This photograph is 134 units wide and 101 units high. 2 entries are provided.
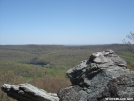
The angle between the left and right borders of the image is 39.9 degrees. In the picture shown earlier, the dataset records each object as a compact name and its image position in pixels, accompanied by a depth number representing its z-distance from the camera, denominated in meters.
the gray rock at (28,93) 12.15
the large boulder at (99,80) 10.98
